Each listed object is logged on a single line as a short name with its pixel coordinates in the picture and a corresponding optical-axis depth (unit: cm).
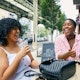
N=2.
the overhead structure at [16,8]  1021
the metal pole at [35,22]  791
